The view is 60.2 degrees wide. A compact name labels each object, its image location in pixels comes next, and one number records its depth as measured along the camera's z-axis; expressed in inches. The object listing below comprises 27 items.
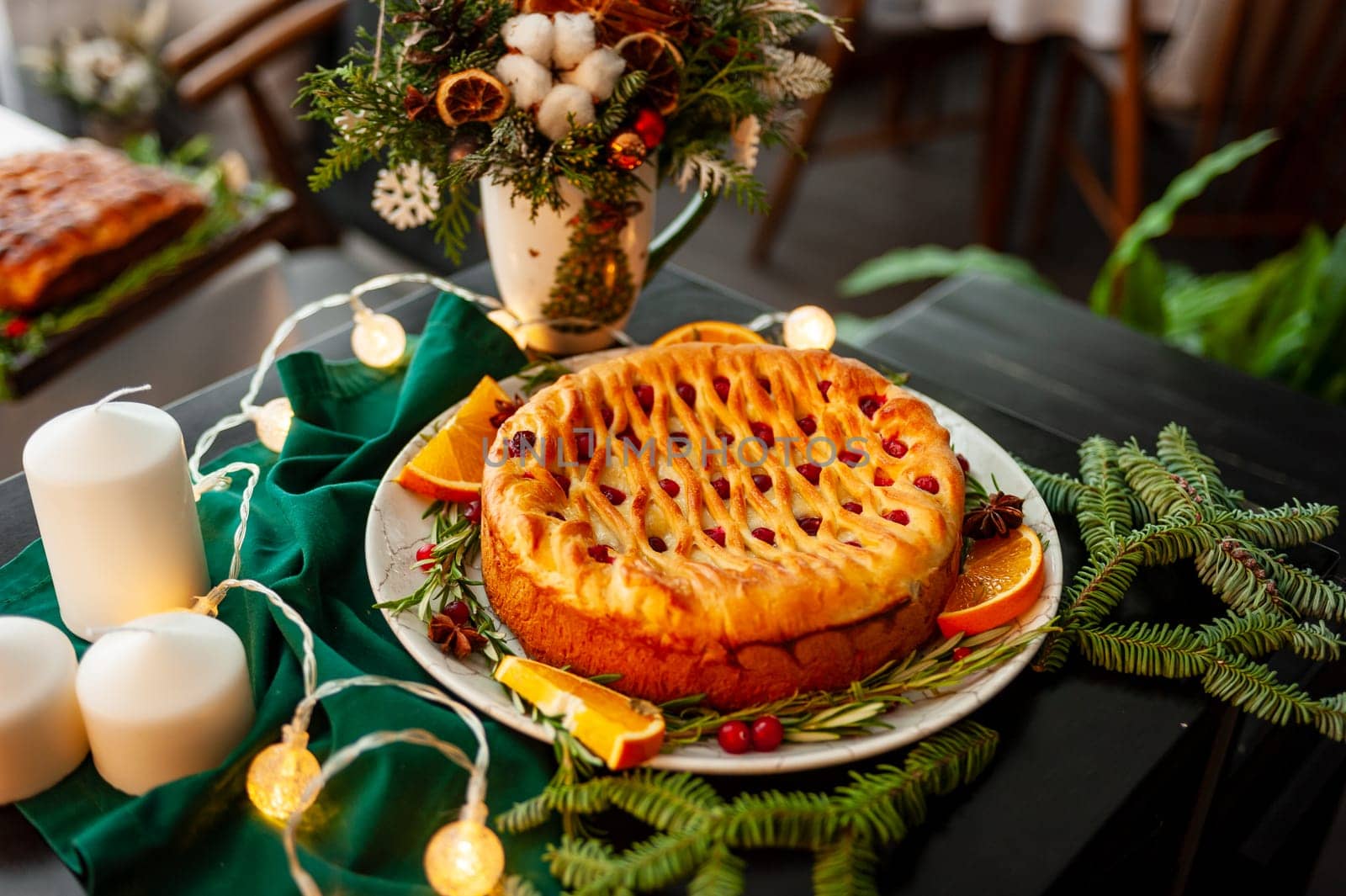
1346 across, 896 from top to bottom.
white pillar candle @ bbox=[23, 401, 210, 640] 39.7
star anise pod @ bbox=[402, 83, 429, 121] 51.2
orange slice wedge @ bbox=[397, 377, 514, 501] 49.8
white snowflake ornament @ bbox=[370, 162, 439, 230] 54.8
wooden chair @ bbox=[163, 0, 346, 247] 102.4
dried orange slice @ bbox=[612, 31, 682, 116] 52.0
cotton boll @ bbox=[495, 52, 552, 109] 51.1
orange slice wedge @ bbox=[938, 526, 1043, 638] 44.1
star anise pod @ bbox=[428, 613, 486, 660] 43.2
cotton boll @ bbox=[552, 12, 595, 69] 51.1
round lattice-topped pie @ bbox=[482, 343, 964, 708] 40.9
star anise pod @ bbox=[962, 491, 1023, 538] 48.1
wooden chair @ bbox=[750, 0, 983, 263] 138.6
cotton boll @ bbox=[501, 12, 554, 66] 50.8
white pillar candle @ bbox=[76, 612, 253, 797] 37.2
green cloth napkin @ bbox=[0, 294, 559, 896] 36.8
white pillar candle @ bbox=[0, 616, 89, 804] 37.5
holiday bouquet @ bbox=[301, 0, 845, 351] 51.3
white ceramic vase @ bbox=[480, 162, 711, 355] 57.3
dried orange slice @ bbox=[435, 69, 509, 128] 50.4
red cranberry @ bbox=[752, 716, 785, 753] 39.6
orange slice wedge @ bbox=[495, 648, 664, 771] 37.9
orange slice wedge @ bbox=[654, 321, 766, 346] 58.9
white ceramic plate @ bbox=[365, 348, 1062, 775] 38.8
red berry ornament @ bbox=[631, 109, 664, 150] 52.6
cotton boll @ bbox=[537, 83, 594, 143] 50.9
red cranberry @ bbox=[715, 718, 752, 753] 39.4
